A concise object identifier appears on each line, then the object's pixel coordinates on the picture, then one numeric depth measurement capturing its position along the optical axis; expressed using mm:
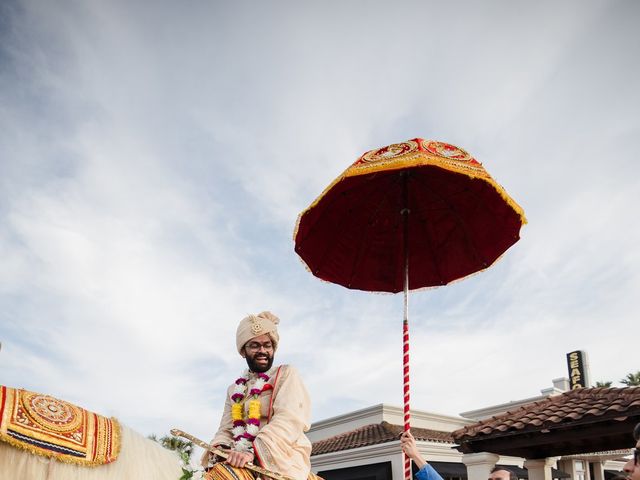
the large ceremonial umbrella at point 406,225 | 4219
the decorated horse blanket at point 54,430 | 2281
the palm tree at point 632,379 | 37781
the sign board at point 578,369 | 21922
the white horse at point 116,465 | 2299
